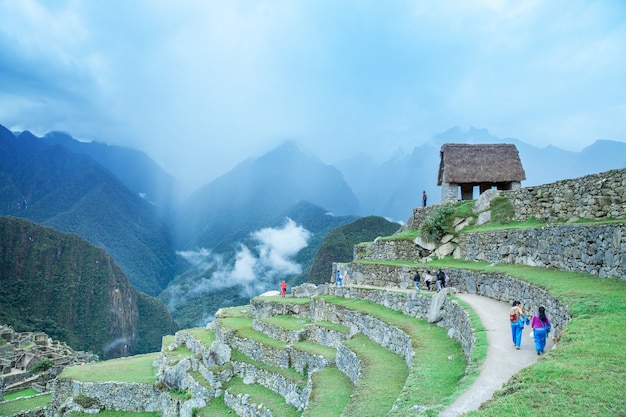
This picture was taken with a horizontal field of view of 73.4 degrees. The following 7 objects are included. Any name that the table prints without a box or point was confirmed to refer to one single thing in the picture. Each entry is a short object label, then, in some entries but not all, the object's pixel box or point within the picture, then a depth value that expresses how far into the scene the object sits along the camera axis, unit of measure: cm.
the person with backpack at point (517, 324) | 834
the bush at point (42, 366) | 3603
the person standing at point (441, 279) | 1608
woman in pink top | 782
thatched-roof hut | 2405
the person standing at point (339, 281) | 2207
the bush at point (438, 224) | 2062
